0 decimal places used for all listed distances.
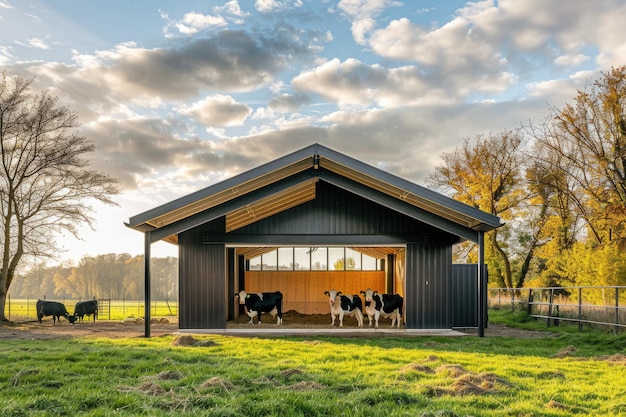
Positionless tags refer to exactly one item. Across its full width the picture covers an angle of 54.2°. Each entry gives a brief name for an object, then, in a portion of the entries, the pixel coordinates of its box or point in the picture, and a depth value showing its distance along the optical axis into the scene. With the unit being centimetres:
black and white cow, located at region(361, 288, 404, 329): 1830
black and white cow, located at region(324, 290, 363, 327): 1870
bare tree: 2489
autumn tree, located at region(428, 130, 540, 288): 3762
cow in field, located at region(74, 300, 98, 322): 2456
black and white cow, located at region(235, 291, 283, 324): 1953
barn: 1504
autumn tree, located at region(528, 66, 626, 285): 2844
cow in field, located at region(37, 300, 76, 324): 2428
